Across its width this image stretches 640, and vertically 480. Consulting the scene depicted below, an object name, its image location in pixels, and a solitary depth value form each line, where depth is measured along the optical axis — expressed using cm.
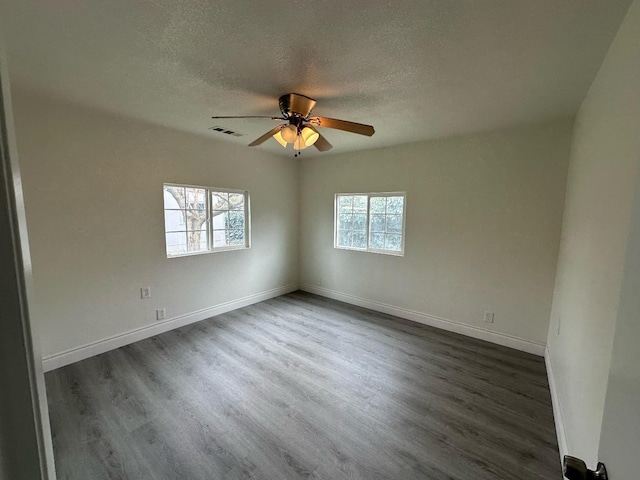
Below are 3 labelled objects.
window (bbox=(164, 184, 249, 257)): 336
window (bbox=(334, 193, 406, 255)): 391
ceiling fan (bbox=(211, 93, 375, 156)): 211
